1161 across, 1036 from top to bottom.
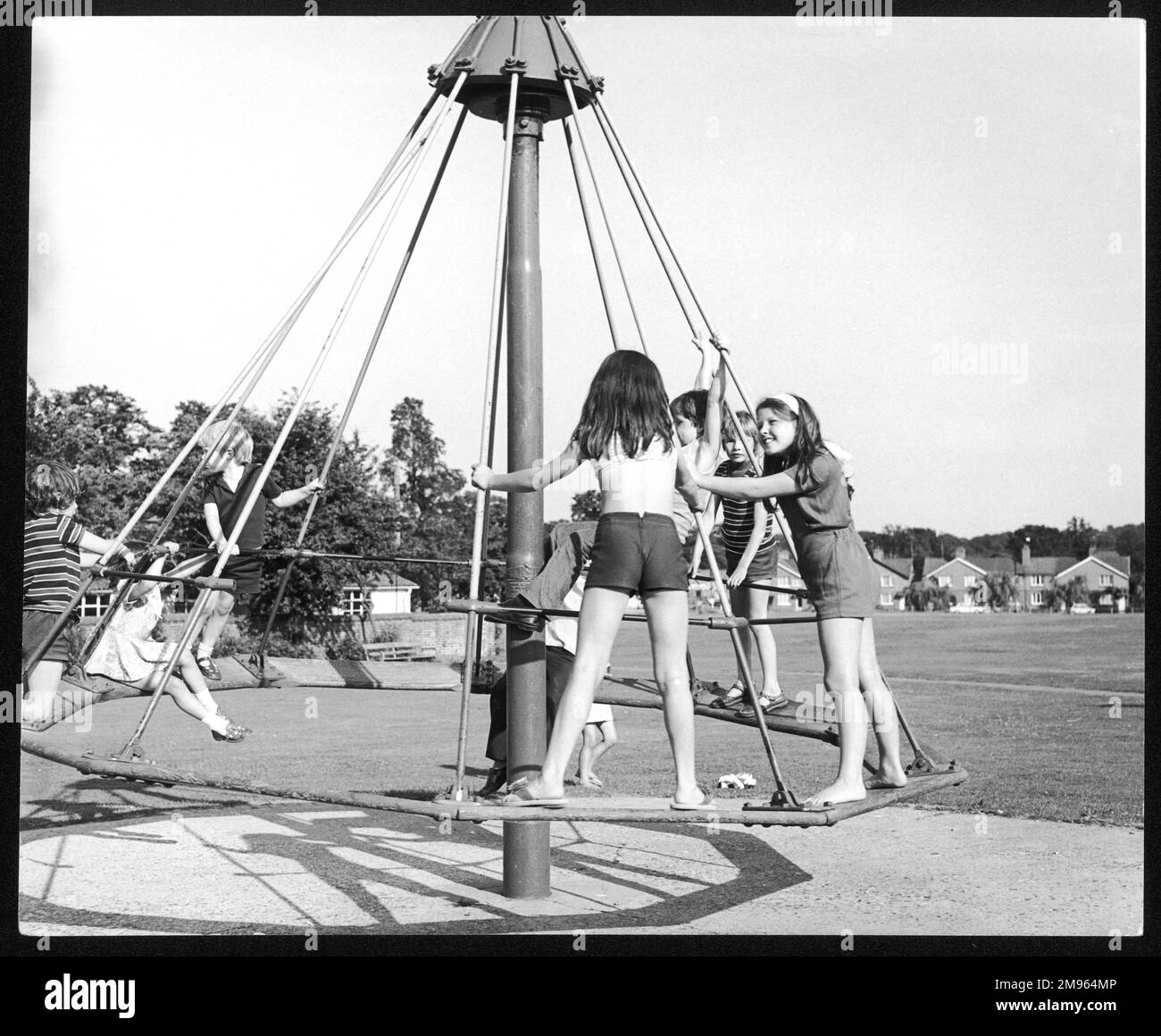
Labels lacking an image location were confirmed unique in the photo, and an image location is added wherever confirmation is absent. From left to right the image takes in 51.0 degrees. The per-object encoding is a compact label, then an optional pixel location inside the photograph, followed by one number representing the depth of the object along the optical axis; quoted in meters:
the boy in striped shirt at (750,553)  7.57
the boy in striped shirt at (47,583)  6.83
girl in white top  5.30
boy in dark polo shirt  7.67
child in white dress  7.34
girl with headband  5.84
